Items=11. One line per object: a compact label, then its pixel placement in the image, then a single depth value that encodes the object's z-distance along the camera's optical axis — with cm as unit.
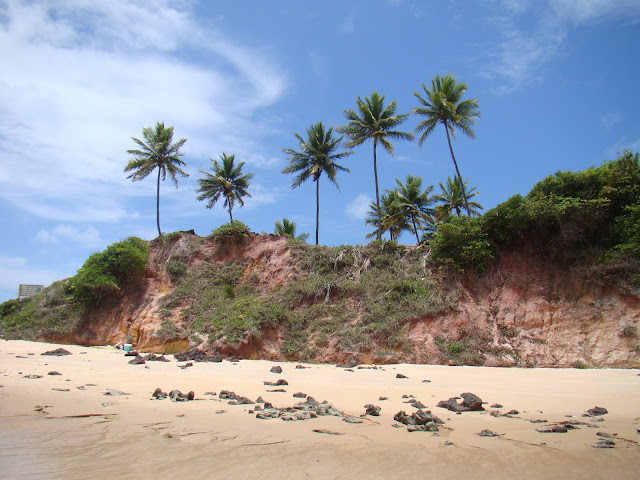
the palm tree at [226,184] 3262
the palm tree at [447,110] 2408
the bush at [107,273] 2325
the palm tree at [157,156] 3030
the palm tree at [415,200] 3150
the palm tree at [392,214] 3163
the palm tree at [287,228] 3756
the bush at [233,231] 2498
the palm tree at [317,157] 2838
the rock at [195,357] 1389
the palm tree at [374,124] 2545
